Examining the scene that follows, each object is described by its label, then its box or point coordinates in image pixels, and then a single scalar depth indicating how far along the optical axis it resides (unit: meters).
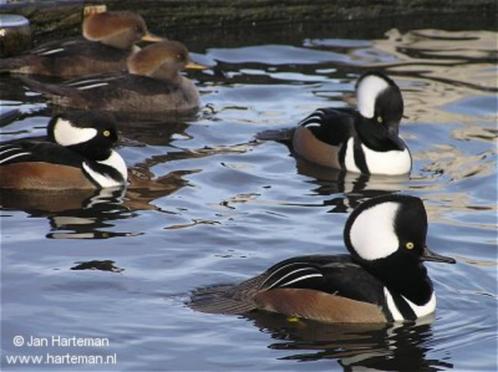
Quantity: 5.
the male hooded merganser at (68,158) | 10.31
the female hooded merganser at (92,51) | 13.65
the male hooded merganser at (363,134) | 11.69
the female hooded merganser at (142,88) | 12.95
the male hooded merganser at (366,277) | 7.79
